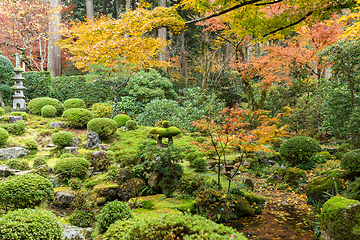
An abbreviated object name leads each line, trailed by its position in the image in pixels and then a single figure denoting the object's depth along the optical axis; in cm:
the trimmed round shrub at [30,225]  274
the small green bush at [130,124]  1051
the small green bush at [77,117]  981
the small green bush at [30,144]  817
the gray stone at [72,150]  811
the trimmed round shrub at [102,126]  898
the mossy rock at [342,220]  351
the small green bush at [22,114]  1004
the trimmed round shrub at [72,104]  1121
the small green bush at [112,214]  371
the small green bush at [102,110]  1119
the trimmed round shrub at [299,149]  765
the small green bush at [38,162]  699
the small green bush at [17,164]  668
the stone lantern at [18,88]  1127
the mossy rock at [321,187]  525
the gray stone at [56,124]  1006
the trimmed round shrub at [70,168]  656
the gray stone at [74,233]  342
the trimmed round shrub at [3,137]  764
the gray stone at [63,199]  552
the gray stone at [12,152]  745
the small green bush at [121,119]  1082
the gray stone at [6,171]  624
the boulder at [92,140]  874
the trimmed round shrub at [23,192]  374
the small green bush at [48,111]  1080
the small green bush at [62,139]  820
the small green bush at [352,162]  544
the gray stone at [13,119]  954
